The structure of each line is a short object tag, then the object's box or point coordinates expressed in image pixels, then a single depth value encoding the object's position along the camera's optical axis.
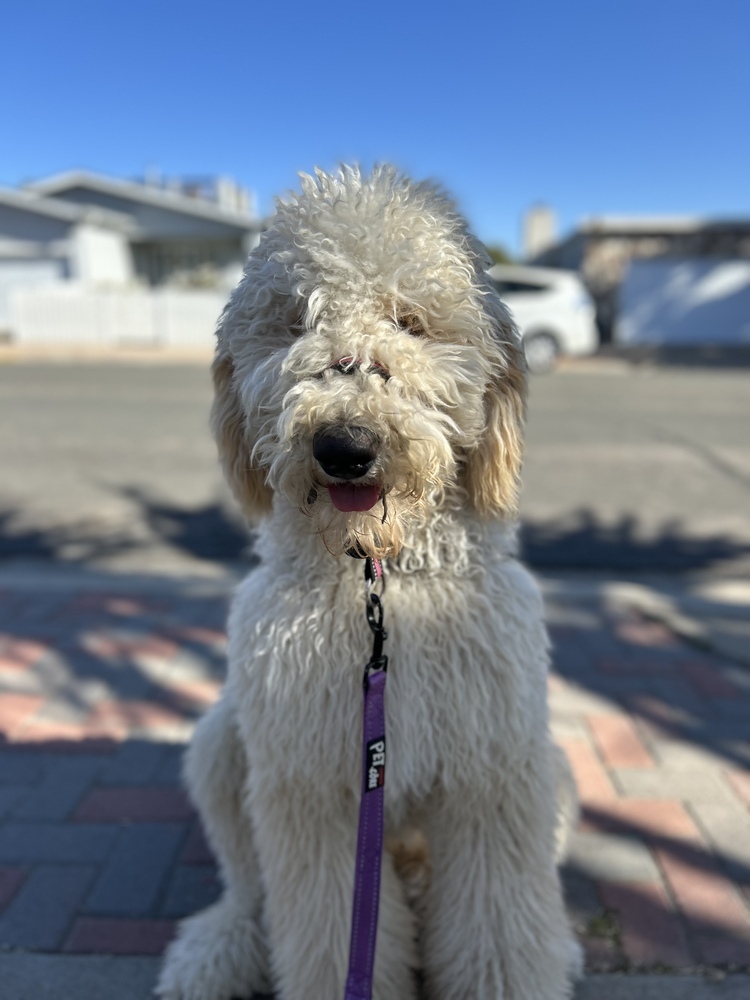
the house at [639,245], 19.75
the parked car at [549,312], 15.63
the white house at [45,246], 22.17
